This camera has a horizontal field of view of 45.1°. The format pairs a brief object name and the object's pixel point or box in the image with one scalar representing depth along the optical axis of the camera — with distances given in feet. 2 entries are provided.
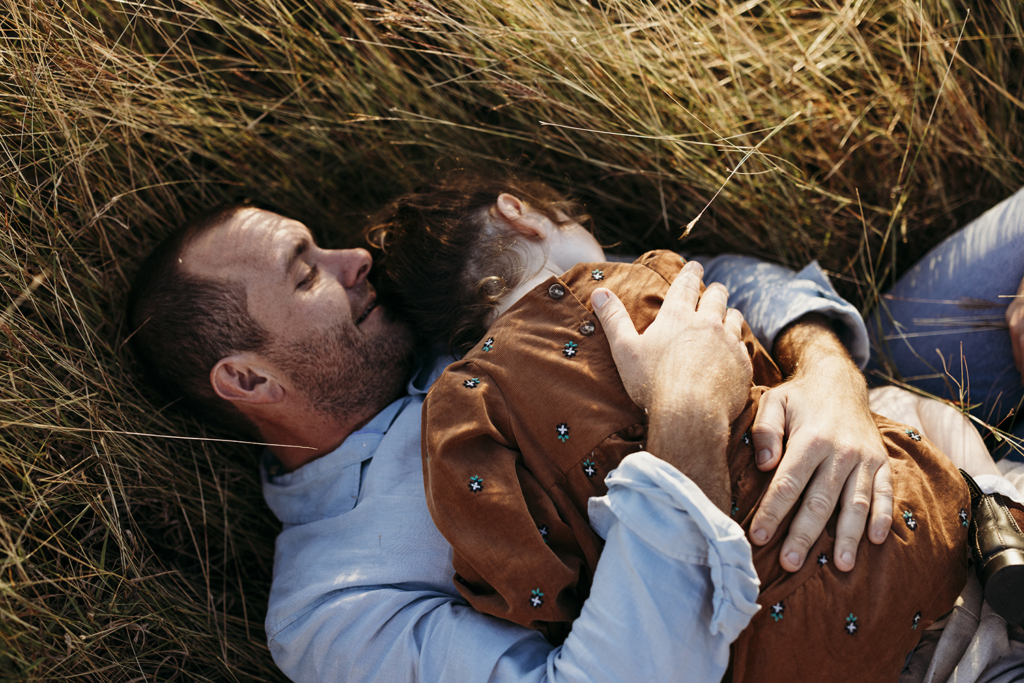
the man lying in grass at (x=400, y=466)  2.92
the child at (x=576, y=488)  2.94
